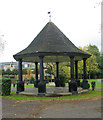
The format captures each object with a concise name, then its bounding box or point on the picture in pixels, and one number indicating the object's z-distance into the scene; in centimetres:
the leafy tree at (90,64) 4070
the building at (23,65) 8651
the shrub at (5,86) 1642
